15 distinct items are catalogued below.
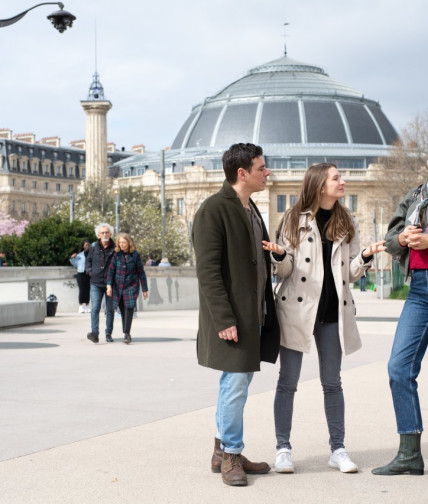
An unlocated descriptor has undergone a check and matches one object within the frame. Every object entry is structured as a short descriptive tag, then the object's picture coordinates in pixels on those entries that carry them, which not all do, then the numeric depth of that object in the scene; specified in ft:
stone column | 342.23
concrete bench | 51.19
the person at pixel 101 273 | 43.29
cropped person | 16.99
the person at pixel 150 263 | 113.09
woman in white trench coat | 17.51
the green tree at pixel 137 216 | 190.49
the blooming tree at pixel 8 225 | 296.79
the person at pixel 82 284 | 69.99
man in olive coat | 16.75
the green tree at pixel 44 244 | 79.41
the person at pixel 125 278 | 42.47
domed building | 344.28
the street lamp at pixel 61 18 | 55.98
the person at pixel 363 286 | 156.11
